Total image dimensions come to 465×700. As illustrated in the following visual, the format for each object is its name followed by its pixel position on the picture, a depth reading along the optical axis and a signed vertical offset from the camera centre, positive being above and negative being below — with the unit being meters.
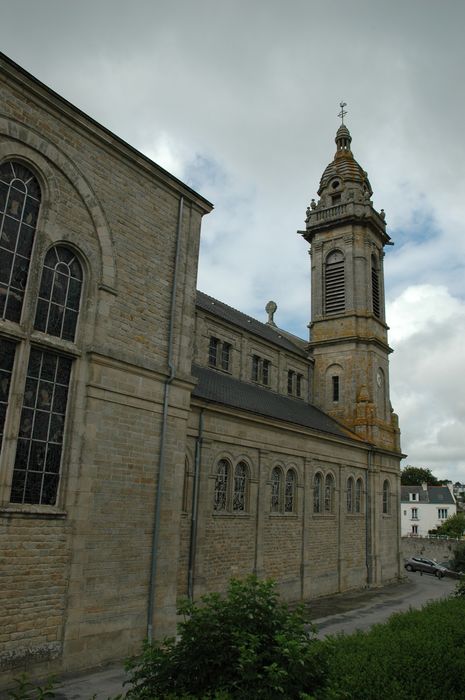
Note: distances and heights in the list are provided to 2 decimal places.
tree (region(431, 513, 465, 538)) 61.94 -0.82
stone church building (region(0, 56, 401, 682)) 10.77 +2.13
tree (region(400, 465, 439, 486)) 96.18 +6.77
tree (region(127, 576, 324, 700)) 5.62 -1.50
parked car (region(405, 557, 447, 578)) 36.97 -3.19
